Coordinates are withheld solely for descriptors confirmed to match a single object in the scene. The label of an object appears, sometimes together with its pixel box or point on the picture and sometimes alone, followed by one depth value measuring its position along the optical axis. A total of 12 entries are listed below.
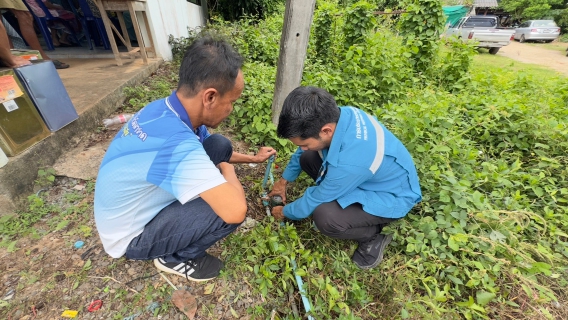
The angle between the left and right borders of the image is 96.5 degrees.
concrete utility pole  2.29
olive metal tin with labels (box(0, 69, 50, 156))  1.87
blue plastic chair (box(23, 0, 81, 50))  4.71
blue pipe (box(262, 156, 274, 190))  2.37
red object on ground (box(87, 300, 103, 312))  1.58
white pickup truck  12.25
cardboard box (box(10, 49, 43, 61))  2.25
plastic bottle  2.64
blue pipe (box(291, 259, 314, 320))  1.62
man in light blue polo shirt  1.21
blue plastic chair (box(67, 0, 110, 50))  5.09
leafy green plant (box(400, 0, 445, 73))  4.71
